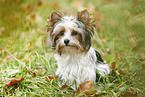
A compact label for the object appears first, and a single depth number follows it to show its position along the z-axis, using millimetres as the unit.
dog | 3008
